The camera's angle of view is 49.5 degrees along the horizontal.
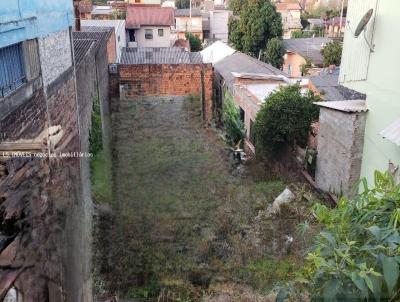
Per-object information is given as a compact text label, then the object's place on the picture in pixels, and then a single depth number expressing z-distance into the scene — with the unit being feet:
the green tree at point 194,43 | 92.97
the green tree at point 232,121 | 38.91
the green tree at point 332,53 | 64.36
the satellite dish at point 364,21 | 19.92
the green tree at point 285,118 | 29.96
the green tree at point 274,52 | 70.69
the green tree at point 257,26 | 69.82
